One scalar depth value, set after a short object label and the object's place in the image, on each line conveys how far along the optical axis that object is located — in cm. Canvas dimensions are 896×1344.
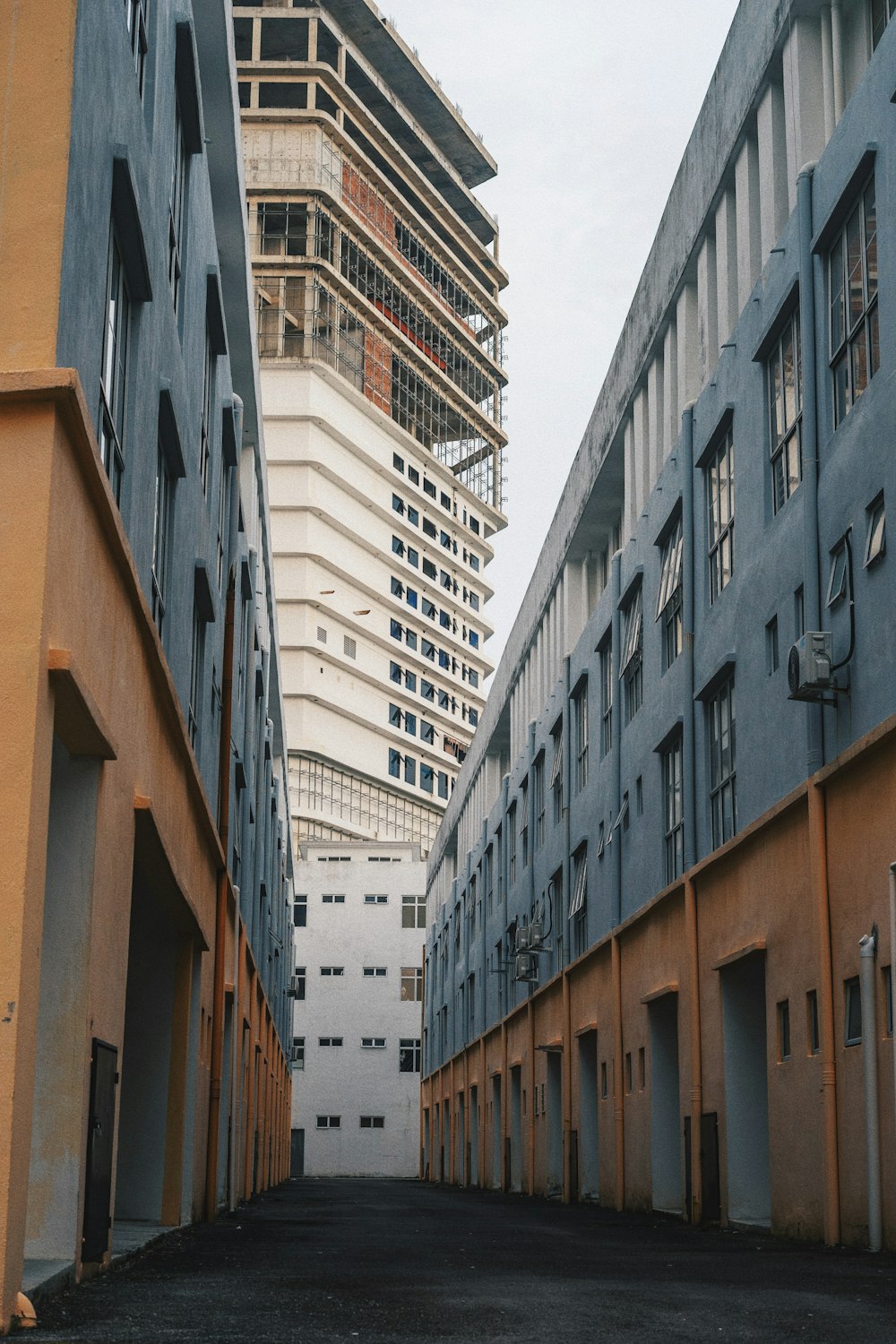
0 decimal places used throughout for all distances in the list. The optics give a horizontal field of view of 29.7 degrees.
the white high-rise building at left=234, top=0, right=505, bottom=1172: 8781
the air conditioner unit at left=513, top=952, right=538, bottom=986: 3578
